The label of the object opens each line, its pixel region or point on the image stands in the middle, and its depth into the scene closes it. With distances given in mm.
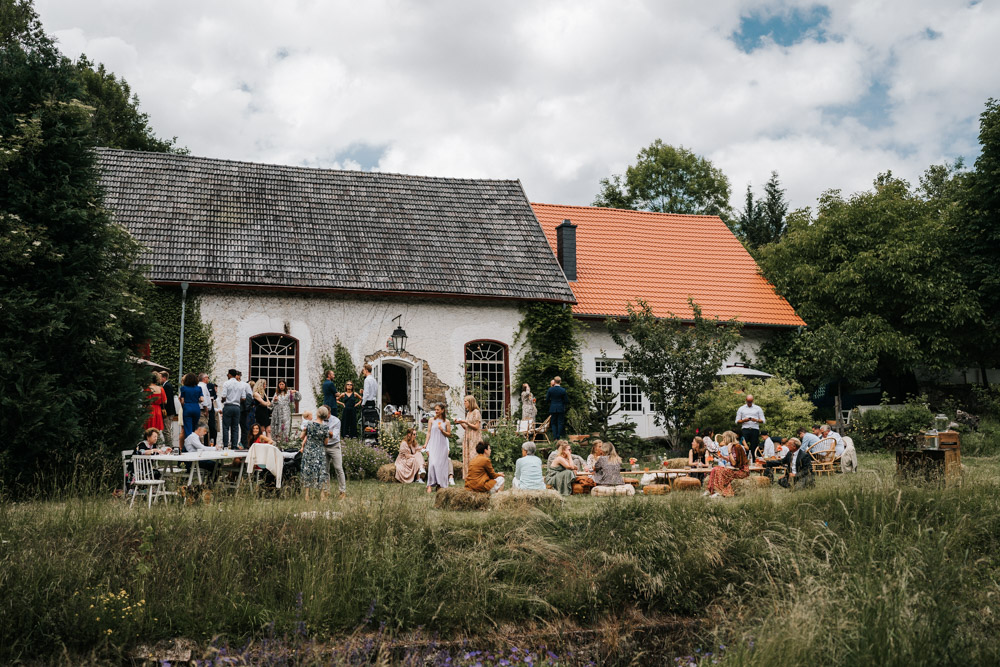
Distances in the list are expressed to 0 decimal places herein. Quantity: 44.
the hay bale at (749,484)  11283
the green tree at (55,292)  11000
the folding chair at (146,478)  10297
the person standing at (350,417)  17031
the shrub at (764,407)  19328
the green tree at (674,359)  18359
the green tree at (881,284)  23250
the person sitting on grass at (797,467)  12500
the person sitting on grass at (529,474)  12445
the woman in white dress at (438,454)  13328
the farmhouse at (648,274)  22141
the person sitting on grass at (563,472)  13367
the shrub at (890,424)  19781
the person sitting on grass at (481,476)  11992
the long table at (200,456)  10760
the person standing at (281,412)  17047
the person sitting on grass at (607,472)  13188
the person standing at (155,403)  13141
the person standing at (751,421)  15891
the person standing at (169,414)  14633
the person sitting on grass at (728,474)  12320
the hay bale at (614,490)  12404
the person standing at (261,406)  16250
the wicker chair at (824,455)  15398
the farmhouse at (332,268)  18938
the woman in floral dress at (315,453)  12047
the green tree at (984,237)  23859
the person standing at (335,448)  12391
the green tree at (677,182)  37188
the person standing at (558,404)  18312
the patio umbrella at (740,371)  20250
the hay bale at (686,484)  13531
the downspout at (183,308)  18134
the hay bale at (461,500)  10664
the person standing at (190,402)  14125
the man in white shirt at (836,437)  15656
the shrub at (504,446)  16984
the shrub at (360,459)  15453
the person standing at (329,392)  16594
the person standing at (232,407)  15516
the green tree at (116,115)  29797
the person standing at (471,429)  13406
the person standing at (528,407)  19750
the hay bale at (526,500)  10009
